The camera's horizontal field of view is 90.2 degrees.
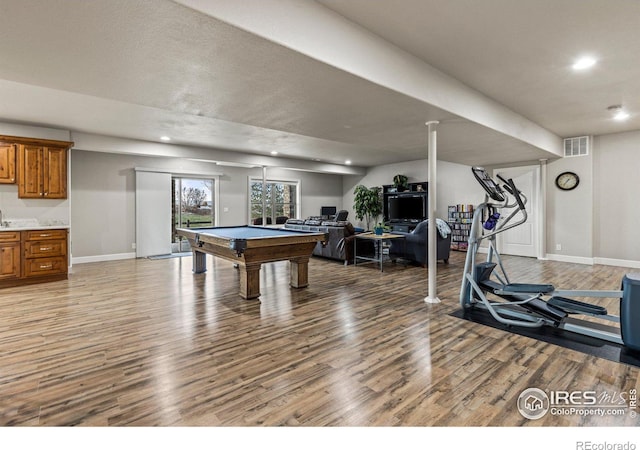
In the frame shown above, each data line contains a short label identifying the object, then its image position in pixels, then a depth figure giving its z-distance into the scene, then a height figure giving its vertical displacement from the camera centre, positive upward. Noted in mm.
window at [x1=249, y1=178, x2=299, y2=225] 9594 +774
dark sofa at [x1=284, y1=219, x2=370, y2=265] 6320 -300
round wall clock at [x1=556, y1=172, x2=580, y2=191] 6638 +904
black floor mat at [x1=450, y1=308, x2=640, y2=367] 2451 -1007
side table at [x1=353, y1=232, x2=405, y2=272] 5785 -341
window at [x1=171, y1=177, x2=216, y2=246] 8296 +563
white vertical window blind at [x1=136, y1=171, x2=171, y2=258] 7410 +273
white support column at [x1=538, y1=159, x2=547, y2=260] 7059 +211
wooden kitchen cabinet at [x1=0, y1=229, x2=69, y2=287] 4758 -487
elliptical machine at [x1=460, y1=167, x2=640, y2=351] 2480 -760
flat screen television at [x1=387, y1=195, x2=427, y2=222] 9273 +491
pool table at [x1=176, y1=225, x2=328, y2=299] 3879 -335
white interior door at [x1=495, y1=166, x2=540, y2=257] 7285 +12
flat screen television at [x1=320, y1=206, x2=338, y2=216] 11086 +464
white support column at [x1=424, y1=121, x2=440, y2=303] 3930 +149
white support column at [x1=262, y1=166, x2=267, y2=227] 8891 +914
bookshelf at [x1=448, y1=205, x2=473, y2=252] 8391 -7
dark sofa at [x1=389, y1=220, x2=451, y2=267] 6027 -452
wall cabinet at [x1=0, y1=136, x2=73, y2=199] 5102 +968
